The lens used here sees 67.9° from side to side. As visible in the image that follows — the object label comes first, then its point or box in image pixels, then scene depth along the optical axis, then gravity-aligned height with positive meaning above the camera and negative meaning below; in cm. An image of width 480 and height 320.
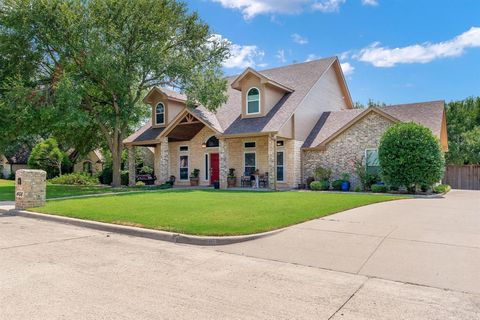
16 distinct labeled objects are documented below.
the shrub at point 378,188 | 1875 -112
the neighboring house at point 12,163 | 4816 +131
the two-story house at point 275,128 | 2092 +252
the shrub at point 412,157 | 1717 +46
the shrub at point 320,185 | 2038 -100
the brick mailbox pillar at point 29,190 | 1278 -65
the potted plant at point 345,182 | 2022 -84
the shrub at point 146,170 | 3002 +1
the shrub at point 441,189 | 1861 -124
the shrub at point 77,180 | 2959 -73
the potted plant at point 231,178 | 2317 -61
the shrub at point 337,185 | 2034 -101
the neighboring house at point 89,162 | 3909 +104
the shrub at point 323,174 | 2122 -39
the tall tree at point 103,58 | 1989 +689
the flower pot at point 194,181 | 2555 -83
